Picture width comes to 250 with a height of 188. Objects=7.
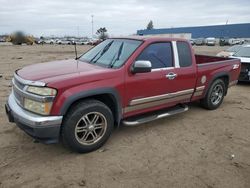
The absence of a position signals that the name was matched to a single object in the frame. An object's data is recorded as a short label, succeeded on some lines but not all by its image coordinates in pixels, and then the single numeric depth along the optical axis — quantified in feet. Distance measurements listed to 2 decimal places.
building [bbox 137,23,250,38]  185.61
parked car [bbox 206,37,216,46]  127.92
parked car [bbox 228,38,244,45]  130.29
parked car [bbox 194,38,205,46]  134.53
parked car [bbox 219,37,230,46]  130.88
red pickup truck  8.65
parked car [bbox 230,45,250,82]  21.96
